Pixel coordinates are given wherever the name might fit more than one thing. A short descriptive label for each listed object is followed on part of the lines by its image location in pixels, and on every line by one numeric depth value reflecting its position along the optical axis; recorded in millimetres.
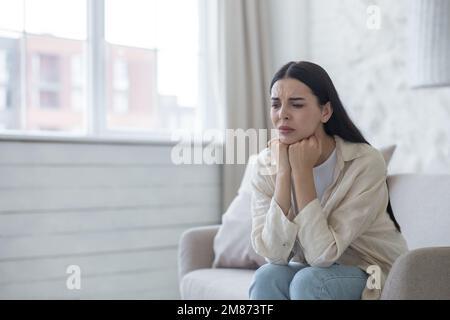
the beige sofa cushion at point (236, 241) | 4061
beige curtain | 5071
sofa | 3161
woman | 3240
